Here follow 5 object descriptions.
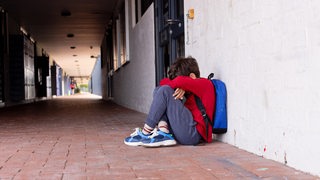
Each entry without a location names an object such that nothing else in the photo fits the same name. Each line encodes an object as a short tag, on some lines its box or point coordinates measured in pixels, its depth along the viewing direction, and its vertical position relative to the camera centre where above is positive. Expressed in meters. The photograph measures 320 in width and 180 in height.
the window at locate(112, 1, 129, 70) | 10.13 +1.21
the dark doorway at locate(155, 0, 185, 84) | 5.27 +0.66
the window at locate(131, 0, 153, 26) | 7.87 +1.48
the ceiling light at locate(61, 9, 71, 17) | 13.37 +2.27
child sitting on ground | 3.28 -0.23
